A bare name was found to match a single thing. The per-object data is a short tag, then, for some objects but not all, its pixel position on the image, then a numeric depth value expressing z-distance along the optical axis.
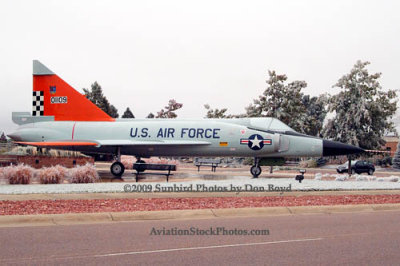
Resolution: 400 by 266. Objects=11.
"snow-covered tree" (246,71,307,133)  41.56
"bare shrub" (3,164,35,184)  17.52
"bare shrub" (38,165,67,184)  17.81
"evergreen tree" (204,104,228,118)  52.44
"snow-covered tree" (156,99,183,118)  68.12
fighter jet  22.89
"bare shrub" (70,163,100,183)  18.54
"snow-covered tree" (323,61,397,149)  34.94
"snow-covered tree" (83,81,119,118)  62.78
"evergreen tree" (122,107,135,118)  84.88
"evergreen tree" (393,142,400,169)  41.69
